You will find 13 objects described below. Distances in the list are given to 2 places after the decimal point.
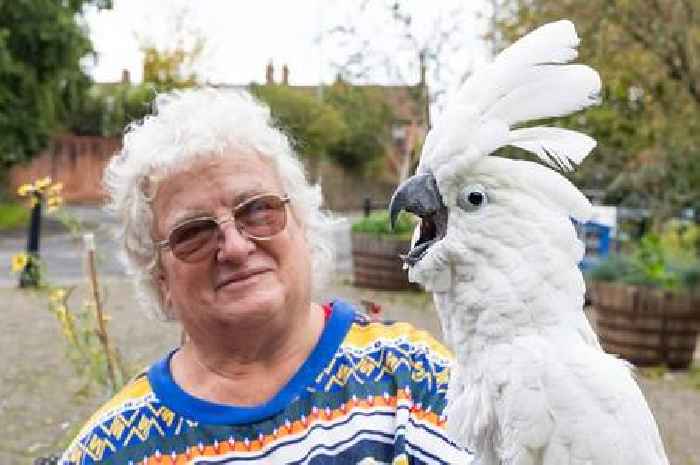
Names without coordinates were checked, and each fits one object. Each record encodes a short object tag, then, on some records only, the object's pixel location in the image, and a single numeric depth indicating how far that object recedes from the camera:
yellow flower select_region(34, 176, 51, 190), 3.75
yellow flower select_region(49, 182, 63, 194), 3.78
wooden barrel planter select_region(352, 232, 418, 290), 9.32
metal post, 9.07
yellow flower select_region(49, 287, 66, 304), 3.61
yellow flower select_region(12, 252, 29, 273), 3.96
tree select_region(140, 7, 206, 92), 20.84
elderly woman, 1.69
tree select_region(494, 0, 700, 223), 7.03
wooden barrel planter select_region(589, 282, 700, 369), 6.38
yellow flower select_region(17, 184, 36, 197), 3.79
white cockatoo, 1.19
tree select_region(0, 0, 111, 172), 15.14
